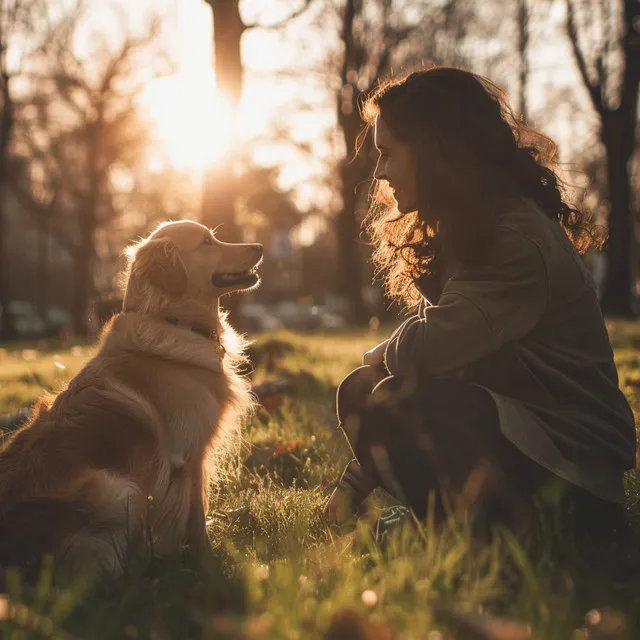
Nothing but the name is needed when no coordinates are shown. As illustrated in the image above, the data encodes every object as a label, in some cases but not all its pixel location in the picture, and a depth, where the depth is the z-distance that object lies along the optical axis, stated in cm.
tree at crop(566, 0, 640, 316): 1538
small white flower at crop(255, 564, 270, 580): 246
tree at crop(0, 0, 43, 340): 1964
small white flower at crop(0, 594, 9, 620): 194
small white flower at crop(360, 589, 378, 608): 201
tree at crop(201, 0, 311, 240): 774
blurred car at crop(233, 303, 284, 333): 3428
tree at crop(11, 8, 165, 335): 2236
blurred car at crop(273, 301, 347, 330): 3528
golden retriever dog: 276
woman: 265
